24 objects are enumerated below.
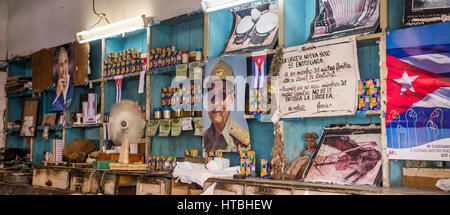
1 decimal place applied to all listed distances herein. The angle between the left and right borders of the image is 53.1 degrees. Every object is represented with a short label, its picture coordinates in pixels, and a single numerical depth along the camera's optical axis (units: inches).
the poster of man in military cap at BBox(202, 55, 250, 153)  188.5
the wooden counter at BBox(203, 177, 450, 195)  135.8
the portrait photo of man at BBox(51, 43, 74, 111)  276.5
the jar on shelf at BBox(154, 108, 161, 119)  222.4
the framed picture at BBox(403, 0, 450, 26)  139.1
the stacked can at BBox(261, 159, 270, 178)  176.0
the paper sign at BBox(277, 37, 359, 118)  157.5
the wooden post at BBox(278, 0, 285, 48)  177.8
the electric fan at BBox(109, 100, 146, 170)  218.2
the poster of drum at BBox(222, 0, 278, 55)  193.2
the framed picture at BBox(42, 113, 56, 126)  290.7
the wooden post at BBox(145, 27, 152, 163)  224.8
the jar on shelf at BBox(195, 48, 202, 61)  207.6
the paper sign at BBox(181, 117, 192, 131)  209.0
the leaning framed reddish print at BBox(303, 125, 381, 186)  153.6
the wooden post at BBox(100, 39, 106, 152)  253.5
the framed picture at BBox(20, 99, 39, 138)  305.3
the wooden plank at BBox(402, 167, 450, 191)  137.2
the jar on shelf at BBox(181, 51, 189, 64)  213.5
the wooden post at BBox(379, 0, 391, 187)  146.3
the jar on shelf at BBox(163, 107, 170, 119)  219.3
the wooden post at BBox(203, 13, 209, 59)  203.2
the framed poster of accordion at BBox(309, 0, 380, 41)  162.7
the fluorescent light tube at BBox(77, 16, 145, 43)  216.8
